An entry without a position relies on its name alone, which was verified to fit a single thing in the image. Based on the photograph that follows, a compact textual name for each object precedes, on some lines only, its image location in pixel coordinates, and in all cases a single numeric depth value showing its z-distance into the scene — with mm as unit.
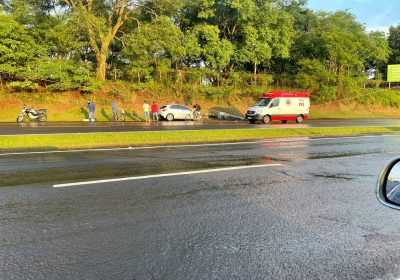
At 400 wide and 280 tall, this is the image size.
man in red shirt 31734
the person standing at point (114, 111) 31175
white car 32188
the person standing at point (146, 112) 29453
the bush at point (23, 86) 31081
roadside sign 48816
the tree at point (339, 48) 44844
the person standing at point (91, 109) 29286
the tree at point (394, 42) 64938
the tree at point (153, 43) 34656
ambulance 30469
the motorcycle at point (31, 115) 27406
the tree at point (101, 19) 32406
